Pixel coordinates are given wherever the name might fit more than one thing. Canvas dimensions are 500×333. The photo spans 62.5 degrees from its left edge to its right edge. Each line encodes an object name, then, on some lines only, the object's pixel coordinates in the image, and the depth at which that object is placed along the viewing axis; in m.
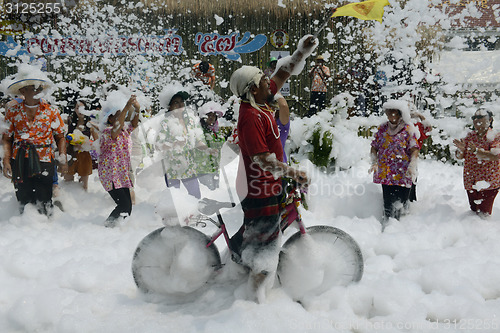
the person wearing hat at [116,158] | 5.51
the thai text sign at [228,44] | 12.99
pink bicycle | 3.29
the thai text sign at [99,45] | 12.52
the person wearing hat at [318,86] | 11.07
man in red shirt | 2.89
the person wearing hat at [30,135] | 5.10
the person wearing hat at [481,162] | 5.11
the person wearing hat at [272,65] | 8.73
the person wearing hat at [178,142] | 5.52
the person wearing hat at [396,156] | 5.29
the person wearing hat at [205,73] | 9.66
